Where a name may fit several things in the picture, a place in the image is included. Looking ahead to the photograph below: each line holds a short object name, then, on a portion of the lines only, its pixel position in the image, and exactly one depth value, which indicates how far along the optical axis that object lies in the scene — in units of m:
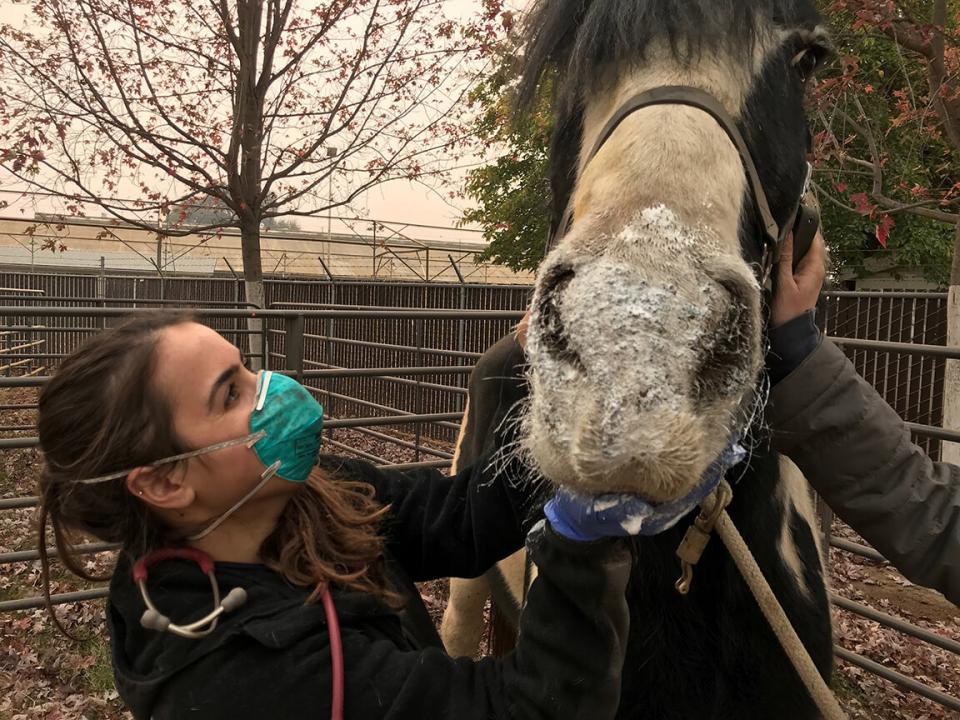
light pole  6.53
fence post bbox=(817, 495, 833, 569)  3.84
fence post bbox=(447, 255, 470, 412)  8.77
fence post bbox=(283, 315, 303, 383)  4.62
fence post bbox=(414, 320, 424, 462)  7.03
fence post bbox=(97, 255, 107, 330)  12.63
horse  0.93
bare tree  5.77
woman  1.10
